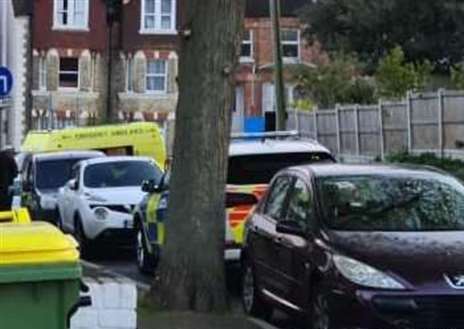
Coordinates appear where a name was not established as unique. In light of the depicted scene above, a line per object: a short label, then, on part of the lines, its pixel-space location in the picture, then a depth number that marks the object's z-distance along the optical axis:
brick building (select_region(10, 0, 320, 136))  56.69
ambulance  28.75
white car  17.92
